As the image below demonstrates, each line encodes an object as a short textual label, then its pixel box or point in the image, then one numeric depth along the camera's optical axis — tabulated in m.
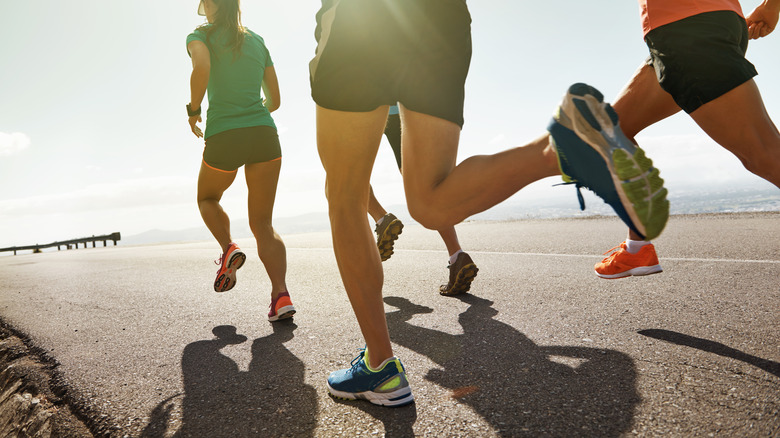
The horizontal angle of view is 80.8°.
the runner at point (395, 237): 3.23
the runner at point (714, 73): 1.71
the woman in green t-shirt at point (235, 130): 2.99
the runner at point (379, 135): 1.54
